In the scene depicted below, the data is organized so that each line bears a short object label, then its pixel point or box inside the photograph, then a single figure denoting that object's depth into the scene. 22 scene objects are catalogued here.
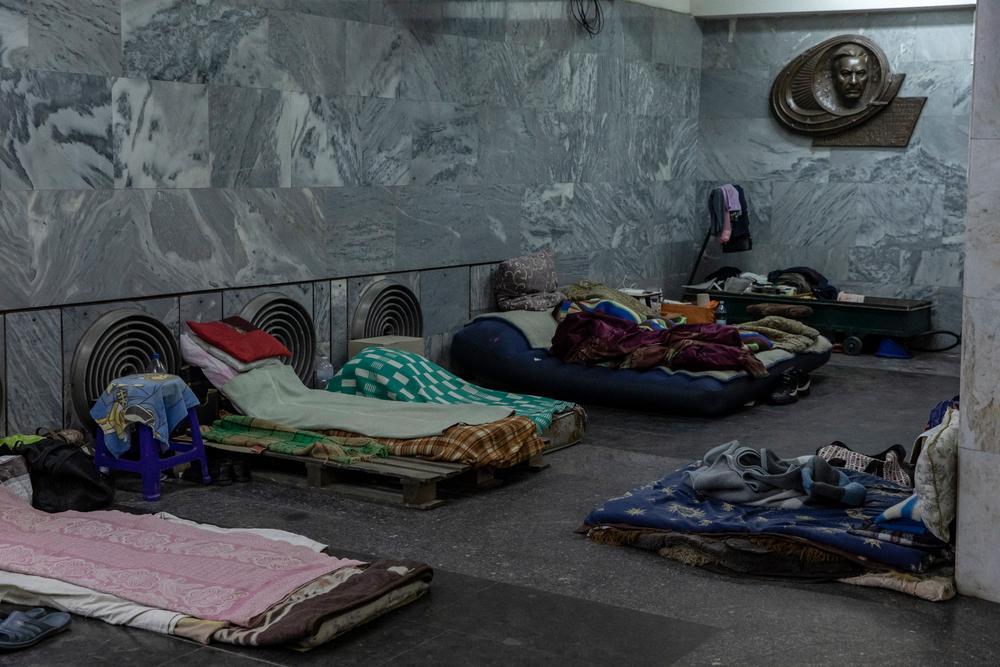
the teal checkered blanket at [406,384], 7.95
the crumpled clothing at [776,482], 5.73
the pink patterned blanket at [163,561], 4.70
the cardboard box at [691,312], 11.55
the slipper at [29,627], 4.38
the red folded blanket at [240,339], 7.47
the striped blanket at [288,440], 6.74
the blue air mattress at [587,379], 8.73
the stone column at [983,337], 4.85
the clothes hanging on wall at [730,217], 12.91
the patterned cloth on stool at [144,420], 6.41
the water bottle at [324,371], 8.48
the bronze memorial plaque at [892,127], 12.38
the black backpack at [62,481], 5.99
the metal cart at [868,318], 11.75
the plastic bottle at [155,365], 7.17
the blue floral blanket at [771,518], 5.27
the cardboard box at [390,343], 8.75
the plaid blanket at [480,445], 6.67
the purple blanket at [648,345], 8.93
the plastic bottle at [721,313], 12.24
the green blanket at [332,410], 7.06
